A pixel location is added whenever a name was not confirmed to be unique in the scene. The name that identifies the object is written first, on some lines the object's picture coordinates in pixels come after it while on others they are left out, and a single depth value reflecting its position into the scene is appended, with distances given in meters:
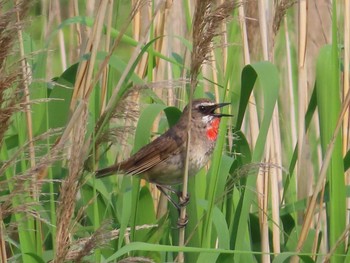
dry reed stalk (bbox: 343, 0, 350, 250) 7.34
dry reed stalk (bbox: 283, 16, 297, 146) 8.28
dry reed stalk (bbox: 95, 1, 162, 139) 5.21
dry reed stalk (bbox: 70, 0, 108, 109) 5.58
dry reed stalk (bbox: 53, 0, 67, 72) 8.53
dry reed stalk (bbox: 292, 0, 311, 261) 7.26
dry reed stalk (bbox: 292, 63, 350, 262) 5.99
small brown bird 7.23
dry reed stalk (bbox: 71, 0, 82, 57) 7.05
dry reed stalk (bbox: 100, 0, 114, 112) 5.88
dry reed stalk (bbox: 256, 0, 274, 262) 6.98
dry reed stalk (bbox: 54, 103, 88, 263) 4.63
